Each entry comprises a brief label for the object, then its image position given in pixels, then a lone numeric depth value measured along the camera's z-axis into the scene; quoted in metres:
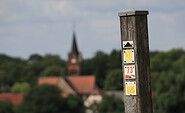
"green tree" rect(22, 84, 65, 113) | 58.72
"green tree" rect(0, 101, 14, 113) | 52.57
